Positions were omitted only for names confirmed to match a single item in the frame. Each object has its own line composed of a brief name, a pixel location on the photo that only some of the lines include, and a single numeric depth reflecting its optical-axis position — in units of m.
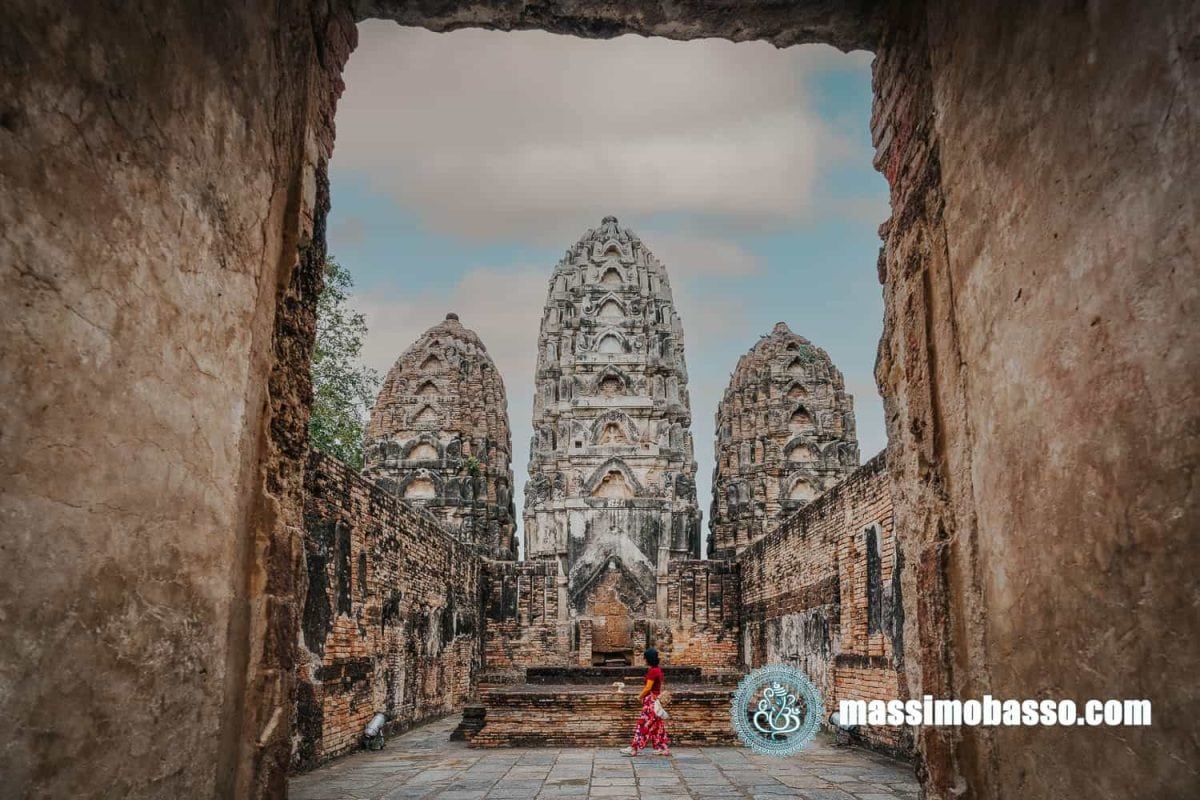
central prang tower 29.22
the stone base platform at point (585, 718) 10.83
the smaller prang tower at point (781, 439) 32.00
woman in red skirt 9.67
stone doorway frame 2.33
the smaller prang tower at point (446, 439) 31.22
